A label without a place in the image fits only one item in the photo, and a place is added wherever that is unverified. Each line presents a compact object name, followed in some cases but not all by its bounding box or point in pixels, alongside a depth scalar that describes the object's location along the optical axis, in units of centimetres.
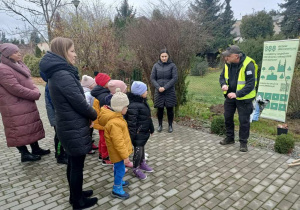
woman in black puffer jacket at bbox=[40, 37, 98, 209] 228
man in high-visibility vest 404
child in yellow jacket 266
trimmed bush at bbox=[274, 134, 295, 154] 417
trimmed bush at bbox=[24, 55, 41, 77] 2144
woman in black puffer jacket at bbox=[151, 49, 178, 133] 538
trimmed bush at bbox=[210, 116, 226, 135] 520
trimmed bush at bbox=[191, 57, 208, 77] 2094
